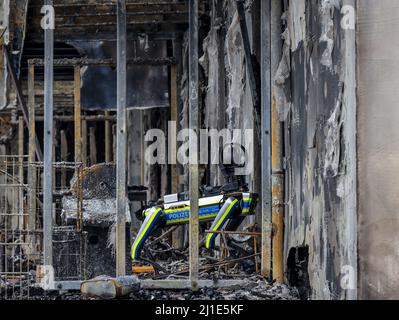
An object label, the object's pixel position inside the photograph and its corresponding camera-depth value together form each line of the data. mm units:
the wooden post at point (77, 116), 24164
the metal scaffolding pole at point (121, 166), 15750
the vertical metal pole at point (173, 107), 25953
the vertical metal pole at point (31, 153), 18828
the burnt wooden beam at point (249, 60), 17484
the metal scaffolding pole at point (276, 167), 16359
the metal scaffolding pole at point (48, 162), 15930
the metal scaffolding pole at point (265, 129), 16356
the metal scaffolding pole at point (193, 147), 15852
